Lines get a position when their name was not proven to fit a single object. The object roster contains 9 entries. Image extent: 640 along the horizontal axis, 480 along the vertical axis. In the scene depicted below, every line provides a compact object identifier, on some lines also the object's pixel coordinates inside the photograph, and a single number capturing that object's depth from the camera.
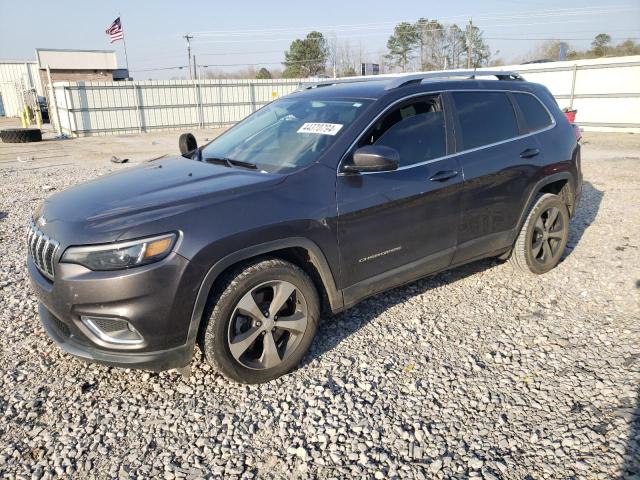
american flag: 30.79
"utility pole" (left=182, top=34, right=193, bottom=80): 56.34
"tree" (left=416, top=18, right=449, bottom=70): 48.53
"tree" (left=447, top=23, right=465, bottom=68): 47.22
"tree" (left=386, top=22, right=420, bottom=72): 51.69
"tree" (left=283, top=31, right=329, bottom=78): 53.75
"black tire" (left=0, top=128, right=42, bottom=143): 19.70
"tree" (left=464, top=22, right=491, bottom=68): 47.03
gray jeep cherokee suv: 2.61
